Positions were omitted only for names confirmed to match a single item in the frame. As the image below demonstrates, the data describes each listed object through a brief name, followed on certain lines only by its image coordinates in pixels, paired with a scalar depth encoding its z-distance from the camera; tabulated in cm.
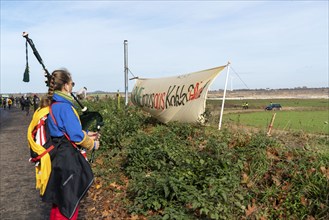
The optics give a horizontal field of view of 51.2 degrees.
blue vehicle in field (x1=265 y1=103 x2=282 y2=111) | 5010
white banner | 930
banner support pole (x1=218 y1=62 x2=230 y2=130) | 878
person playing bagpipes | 339
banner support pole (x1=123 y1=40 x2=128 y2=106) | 1633
